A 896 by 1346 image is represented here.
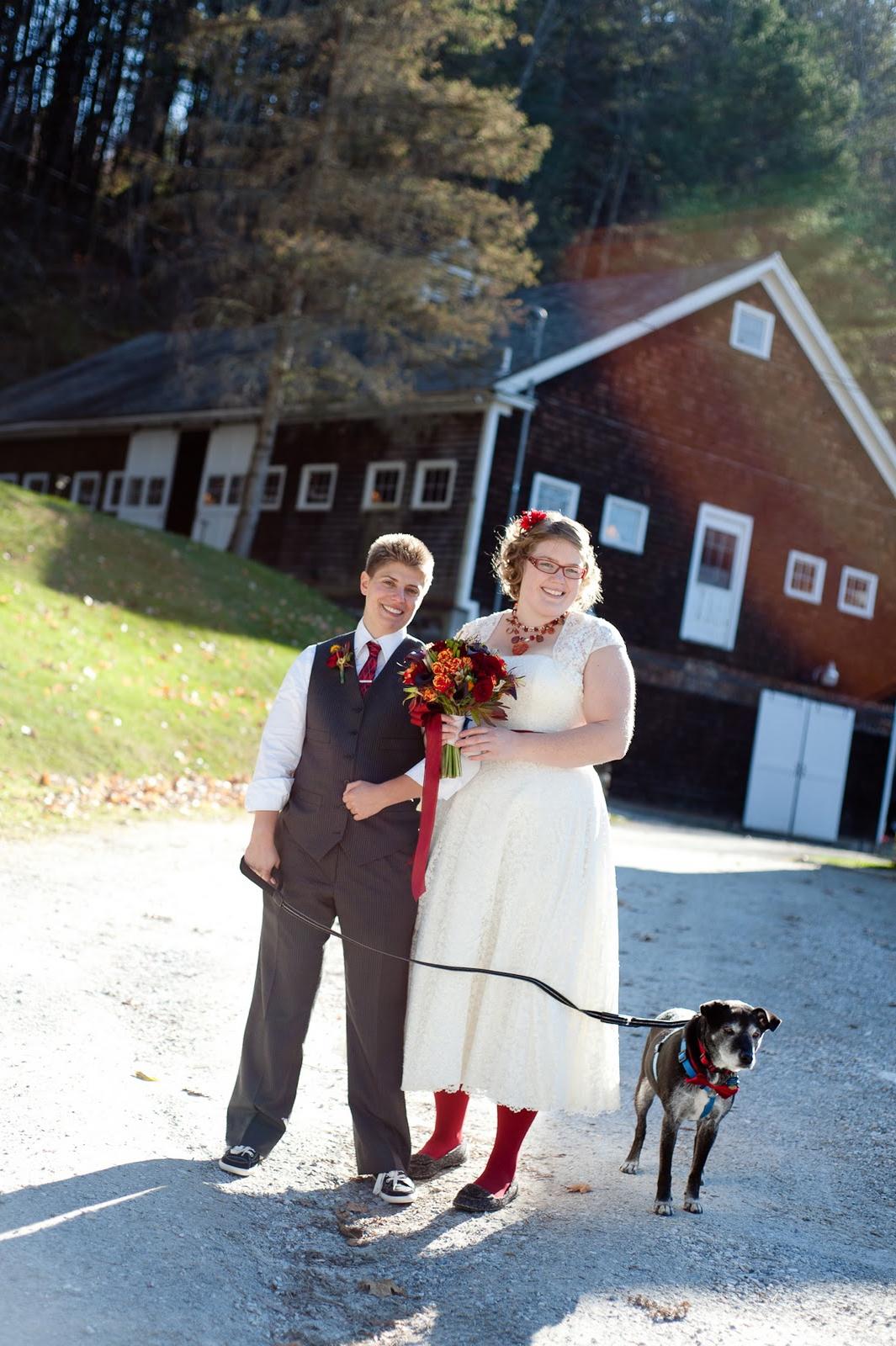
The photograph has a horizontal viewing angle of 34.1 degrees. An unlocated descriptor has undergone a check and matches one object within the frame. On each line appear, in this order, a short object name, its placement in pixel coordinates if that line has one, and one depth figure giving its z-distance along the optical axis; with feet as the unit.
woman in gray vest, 15.20
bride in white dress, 14.94
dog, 14.56
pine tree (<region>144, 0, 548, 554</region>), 76.89
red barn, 80.28
